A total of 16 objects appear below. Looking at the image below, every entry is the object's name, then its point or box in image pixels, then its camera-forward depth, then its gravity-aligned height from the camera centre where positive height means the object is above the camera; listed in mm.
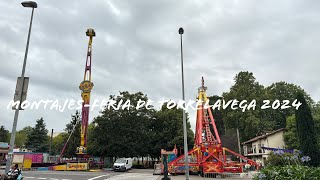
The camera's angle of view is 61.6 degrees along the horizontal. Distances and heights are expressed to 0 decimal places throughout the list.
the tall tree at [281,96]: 53156 +10991
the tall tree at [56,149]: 71725 +363
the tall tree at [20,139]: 90788 +3737
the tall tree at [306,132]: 28156 +2205
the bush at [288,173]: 7793 -585
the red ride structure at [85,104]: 40100 +6984
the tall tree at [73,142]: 48850 +1524
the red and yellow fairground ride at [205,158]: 26031 -587
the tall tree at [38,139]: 64188 +2663
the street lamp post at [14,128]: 10280 +835
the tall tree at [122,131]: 40312 +3002
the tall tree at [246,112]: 46500 +7102
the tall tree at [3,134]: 76700 +4394
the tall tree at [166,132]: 44125 +3230
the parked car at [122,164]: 34938 -1768
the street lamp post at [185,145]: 13367 +326
